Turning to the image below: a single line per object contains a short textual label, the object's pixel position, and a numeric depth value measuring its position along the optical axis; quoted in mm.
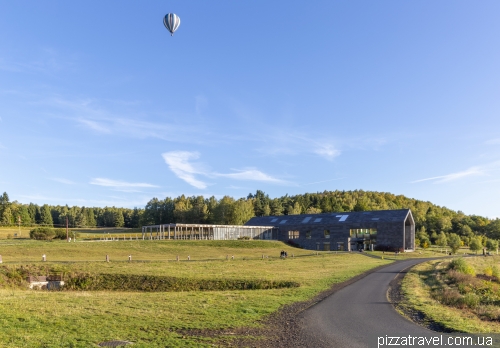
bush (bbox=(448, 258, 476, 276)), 39281
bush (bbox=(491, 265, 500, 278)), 45475
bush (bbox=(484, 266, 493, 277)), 45006
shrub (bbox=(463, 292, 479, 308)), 22441
